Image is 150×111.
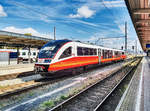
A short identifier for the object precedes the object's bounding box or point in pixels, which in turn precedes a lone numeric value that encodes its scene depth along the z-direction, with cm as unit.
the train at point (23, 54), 3300
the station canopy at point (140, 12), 870
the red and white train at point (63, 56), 918
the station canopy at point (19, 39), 1759
